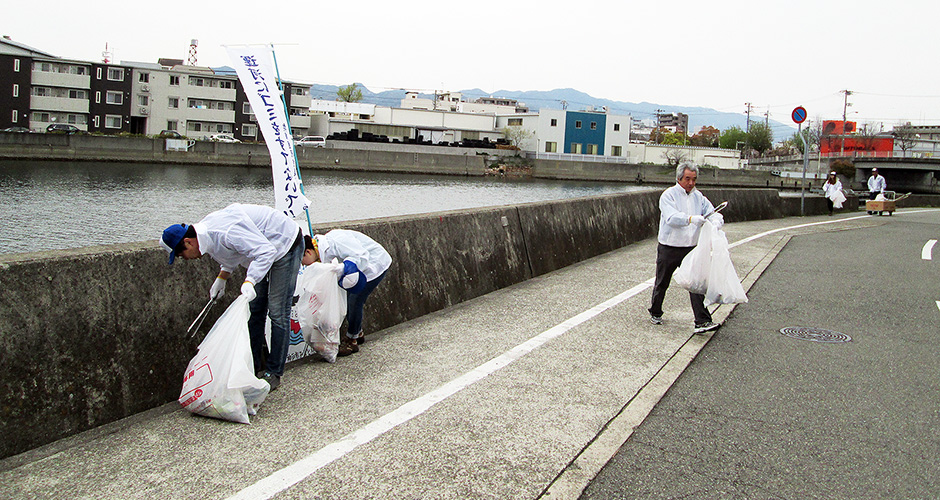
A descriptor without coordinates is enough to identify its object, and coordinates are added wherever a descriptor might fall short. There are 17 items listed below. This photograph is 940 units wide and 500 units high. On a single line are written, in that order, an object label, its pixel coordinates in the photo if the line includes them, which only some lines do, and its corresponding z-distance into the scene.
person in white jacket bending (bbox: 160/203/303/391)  4.75
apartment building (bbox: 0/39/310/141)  75.81
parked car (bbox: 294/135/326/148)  81.22
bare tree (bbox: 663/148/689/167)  97.89
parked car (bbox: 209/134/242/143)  79.48
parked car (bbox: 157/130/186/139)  74.21
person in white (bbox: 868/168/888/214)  28.23
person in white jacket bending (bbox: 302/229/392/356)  6.02
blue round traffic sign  23.42
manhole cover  7.54
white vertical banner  6.22
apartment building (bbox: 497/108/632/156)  98.81
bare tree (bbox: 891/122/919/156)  130.12
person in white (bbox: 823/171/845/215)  26.55
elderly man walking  7.45
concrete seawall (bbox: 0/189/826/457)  4.21
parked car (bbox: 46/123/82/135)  69.46
